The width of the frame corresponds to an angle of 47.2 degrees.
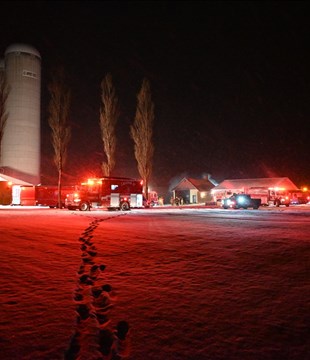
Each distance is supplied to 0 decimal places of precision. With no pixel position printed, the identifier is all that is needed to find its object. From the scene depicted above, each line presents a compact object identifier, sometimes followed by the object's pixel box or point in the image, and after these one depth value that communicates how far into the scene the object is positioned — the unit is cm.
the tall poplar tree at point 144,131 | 4034
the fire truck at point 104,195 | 2959
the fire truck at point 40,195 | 3883
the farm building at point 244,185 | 5500
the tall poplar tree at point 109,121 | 4016
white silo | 4681
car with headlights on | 3634
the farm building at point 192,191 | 5972
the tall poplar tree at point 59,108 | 3556
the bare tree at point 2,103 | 3525
